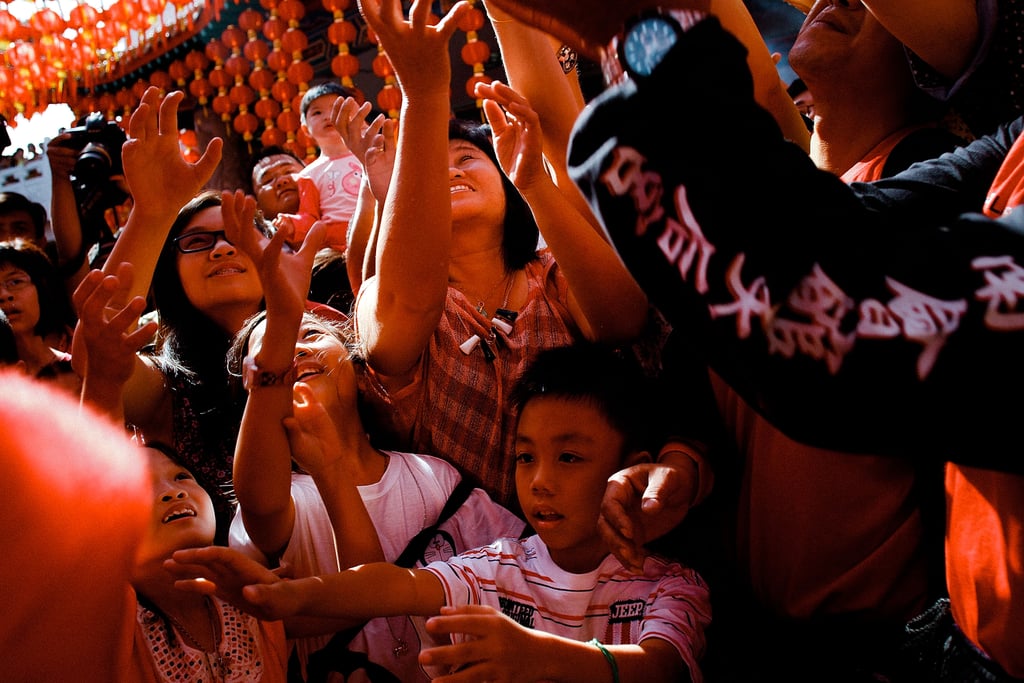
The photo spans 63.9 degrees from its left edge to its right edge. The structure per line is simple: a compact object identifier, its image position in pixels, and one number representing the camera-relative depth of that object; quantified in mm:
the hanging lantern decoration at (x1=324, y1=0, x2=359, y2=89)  5129
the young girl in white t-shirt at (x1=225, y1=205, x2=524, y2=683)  1311
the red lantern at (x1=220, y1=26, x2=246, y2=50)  5723
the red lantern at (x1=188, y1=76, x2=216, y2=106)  6113
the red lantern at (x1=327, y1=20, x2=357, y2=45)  5133
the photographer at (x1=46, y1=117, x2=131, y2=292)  3064
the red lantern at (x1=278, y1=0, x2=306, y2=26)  5273
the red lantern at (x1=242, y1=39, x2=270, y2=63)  5656
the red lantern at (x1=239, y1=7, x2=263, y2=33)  5516
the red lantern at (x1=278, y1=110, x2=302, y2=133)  5598
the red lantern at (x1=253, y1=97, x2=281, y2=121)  5781
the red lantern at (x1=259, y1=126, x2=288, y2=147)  5832
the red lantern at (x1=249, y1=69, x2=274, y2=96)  5719
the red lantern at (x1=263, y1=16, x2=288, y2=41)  5375
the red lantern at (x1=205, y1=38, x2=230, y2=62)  5855
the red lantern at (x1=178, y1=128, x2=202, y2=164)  6910
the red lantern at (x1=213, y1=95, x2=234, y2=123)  6039
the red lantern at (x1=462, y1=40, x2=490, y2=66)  4711
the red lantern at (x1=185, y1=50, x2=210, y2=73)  6133
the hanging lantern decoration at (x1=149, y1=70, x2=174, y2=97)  6426
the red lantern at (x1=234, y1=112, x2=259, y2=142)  5996
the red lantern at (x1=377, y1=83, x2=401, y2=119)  4832
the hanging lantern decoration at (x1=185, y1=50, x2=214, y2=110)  6117
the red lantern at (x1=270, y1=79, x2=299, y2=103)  5594
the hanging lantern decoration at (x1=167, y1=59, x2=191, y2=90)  6215
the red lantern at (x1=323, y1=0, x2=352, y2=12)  4941
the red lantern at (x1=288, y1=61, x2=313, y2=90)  5430
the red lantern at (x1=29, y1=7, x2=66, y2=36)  4906
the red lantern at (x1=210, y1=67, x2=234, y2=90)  5973
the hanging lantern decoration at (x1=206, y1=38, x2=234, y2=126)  5867
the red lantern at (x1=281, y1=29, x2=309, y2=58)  5336
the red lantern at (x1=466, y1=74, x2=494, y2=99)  4660
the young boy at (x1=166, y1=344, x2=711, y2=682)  1045
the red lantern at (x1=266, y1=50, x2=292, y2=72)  5496
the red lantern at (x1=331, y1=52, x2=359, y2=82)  5156
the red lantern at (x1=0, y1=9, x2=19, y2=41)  4930
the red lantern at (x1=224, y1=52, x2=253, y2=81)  5828
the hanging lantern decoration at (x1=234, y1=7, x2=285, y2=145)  5551
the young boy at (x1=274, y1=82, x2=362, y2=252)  3225
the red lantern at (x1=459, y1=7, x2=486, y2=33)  4535
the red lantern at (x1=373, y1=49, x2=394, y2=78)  4849
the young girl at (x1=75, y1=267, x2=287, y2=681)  1243
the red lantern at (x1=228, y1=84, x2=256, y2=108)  5926
